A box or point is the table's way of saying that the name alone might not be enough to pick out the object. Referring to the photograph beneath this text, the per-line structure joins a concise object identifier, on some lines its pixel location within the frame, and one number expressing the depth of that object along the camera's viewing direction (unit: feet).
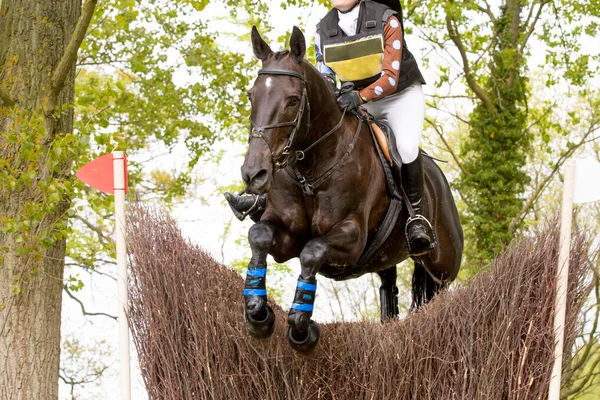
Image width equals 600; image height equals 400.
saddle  31.60
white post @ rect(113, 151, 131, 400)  30.12
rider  30.89
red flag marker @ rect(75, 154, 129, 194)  31.35
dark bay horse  25.32
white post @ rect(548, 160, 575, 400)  29.63
